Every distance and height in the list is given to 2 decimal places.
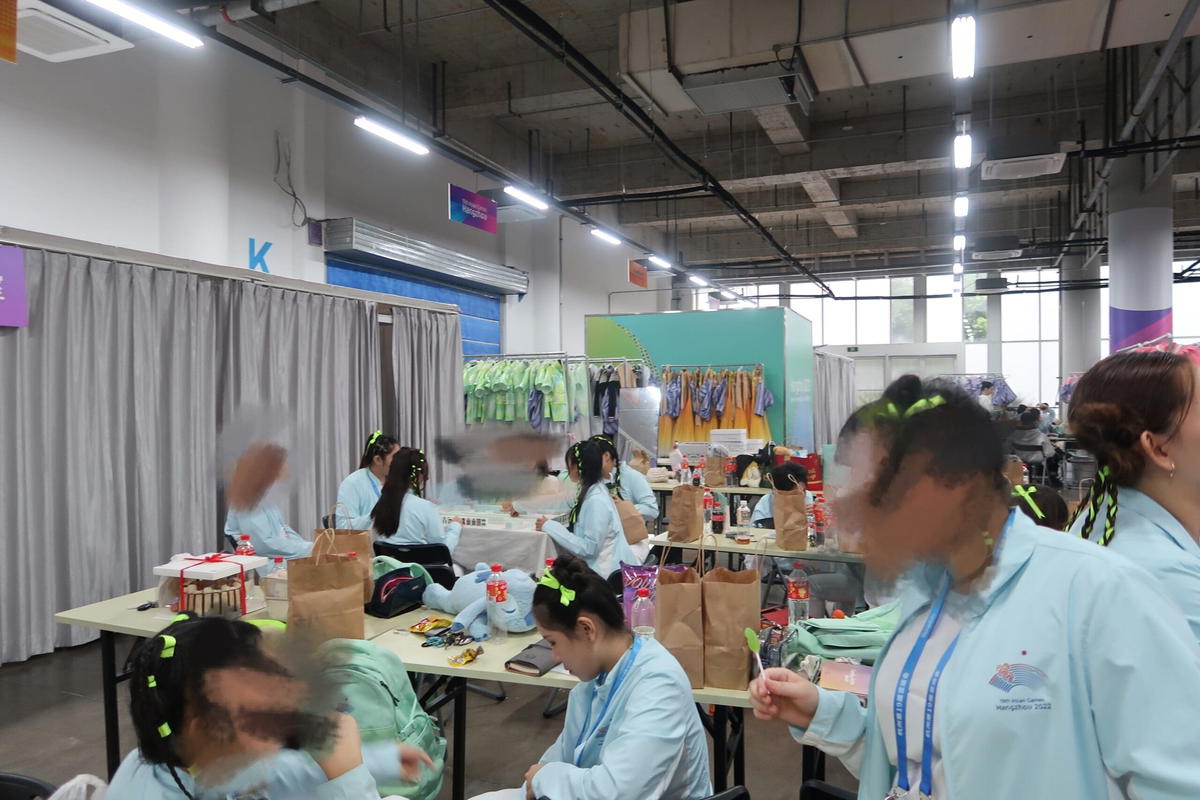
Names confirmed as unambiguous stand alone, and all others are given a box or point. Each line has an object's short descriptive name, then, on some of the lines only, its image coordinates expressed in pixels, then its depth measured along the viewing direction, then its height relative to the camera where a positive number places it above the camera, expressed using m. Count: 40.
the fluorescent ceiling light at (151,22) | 3.57 +1.95
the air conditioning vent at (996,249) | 11.23 +2.22
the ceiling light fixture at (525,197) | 7.42 +2.07
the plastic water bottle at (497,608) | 2.90 -0.84
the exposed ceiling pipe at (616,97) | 4.83 +2.61
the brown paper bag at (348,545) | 3.11 -0.64
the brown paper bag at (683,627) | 2.36 -0.76
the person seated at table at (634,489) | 5.31 -0.73
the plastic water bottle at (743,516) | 5.23 -0.89
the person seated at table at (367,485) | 4.59 -0.57
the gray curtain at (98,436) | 4.32 -0.25
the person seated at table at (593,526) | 4.11 -0.75
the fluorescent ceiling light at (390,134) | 5.55 +2.05
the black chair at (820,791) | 1.78 -0.98
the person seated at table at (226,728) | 0.96 -0.48
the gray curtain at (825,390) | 12.89 +0.04
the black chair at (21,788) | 1.56 -0.83
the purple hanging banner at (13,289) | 4.13 +0.62
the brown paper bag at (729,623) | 2.31 -0.74
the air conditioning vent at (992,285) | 13.45 +1.94
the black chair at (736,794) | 1.70 -0.94
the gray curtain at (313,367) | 5.54 +0.23
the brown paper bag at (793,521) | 4.26 -0.75
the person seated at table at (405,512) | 3.99 -0.64
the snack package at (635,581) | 2.82 -0.73
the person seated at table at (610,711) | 1.69 -0.78
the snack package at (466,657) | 2.64 -0.96
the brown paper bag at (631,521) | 4.49 -0.79
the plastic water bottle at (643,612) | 2.74 -0.82
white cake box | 2.97 -0.75
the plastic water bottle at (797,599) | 3.07 -0.87
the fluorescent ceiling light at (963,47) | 4.23 +2.09
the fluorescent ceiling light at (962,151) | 6.41 +2.15
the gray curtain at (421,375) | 7.00 +0.20
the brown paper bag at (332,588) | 2.58 -0.70
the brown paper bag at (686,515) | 4.66 -0.77
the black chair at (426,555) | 3.85 -0.86
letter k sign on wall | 7.12 +1.37
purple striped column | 9.12 +1.66
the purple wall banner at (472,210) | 8.64 +2.26
